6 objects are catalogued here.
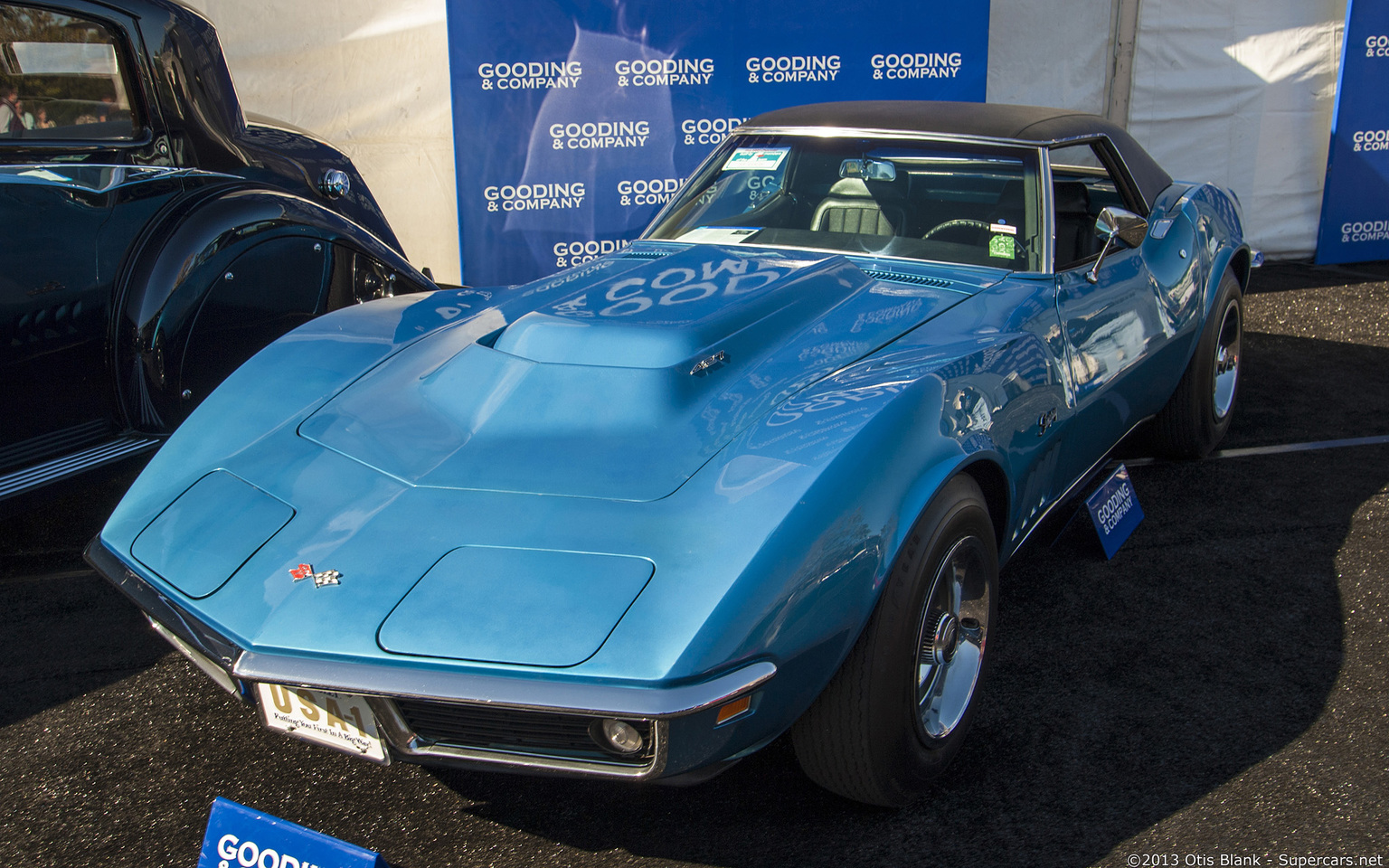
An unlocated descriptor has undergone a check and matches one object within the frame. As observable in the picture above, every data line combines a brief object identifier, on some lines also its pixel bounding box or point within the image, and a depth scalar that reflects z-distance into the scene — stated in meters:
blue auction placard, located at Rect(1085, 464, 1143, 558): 3.19
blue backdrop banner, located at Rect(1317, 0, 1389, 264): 7.12
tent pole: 7.02
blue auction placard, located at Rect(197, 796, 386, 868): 1.78
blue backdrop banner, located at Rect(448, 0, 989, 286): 6.42
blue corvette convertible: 1.64
